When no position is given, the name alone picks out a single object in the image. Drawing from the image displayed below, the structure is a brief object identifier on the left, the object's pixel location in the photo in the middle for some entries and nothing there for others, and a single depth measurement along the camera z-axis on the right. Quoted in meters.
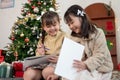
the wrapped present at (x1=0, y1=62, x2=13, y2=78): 2.52
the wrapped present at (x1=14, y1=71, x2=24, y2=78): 2.63
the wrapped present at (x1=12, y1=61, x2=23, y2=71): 2.58
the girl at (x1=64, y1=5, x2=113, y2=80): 1.26
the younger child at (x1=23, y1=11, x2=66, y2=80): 1.57
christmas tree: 2.79
